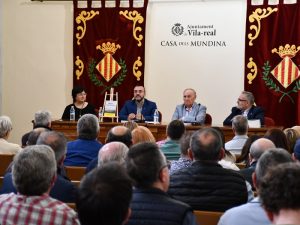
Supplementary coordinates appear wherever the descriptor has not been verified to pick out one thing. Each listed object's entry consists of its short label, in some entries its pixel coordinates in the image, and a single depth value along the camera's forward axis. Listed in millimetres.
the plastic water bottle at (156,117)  7980
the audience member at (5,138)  5348
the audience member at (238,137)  5527
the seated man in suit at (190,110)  7945
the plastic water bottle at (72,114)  8234
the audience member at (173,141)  4880
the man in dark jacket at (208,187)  3035
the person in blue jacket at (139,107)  8344
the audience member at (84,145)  4910
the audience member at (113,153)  3209
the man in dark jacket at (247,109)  7785
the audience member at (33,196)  2336
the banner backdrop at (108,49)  9242
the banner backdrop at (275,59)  8461
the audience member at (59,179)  3137
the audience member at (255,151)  3652
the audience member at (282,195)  1637
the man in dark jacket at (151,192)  2287
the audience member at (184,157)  3899
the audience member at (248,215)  2346
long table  7365
